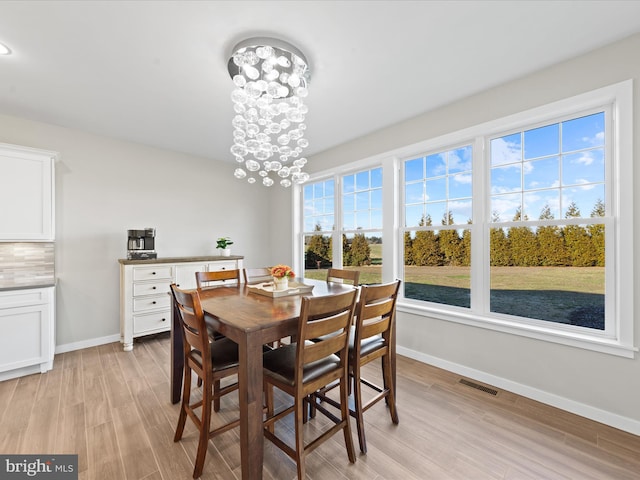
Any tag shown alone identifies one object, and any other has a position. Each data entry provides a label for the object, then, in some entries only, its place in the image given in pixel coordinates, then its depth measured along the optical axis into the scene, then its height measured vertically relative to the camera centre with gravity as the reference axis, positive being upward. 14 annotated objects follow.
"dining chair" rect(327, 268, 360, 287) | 2.80 -0.38
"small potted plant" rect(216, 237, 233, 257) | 4.34 -0.09
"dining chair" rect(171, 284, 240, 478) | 1.53 -0.74
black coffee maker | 3.54 -0.04
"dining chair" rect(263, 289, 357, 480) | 1.44 -0.74
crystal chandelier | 1.92 +1.09
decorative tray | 2.16 -0.41
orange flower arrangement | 2.24 -0.26
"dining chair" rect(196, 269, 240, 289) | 2.68 -0.36
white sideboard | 3.37 -0.64
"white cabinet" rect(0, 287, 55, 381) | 2.60 -0.88
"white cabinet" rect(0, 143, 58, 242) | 2.74 +0.49
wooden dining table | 1.37 -0.51
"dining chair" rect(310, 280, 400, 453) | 1.74 -0.74
